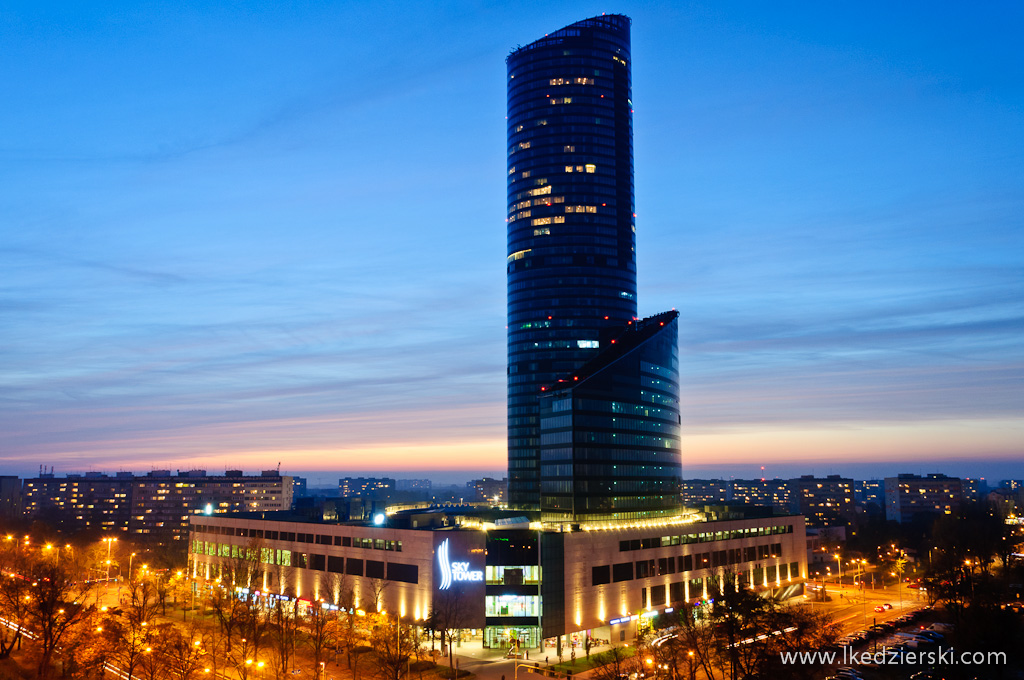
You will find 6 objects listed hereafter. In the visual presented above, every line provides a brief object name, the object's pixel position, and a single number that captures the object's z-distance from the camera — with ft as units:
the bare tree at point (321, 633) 278.87
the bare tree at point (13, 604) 274.57
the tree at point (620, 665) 235.48
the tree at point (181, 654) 236.63
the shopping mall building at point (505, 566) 338.13
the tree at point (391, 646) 256.73
